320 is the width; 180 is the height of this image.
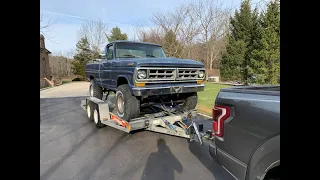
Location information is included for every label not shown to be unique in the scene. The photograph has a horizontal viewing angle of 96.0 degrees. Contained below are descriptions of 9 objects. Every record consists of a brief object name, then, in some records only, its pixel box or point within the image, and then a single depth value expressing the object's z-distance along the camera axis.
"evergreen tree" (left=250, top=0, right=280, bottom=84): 8.61
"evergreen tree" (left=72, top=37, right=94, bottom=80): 23.55
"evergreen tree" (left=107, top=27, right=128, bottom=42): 23.69
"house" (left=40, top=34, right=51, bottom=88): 16.16
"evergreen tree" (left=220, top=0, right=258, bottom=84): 12.69
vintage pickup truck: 3.16
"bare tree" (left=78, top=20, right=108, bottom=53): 23.71
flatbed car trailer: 2.72
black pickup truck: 1.21
